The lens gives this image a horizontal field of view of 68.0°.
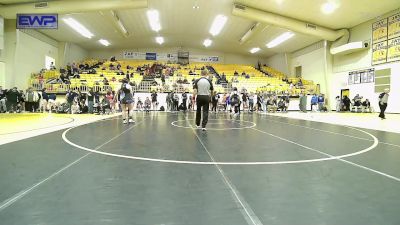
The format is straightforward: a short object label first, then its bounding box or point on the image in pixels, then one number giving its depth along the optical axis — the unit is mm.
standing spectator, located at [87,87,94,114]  19625
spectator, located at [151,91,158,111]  24328
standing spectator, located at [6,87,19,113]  19406
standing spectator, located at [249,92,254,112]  24766
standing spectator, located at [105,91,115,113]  20203
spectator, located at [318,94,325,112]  26859
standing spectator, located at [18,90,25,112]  20109
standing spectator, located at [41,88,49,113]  20703
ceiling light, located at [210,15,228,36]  26109
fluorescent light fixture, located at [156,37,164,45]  34316
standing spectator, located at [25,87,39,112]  20391
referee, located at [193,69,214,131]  9227
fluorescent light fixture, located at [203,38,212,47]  34850
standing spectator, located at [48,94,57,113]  21297
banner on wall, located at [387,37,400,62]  21031
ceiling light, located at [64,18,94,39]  24509
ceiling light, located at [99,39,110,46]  33219
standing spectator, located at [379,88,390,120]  14906
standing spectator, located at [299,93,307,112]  25453
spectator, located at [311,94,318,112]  26312
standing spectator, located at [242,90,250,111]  24581
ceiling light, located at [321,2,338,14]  20319
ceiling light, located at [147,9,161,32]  24777
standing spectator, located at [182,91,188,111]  24294
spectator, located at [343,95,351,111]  25422
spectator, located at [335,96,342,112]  26023
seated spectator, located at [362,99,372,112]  23688
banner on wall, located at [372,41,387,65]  22281
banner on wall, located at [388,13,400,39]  20814
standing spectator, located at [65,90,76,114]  20047
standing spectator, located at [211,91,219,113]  22866
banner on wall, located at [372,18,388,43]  22030
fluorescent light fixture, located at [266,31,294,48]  29059
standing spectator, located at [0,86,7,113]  19766
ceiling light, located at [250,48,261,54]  37294
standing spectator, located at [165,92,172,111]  23875
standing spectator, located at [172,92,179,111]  24188
